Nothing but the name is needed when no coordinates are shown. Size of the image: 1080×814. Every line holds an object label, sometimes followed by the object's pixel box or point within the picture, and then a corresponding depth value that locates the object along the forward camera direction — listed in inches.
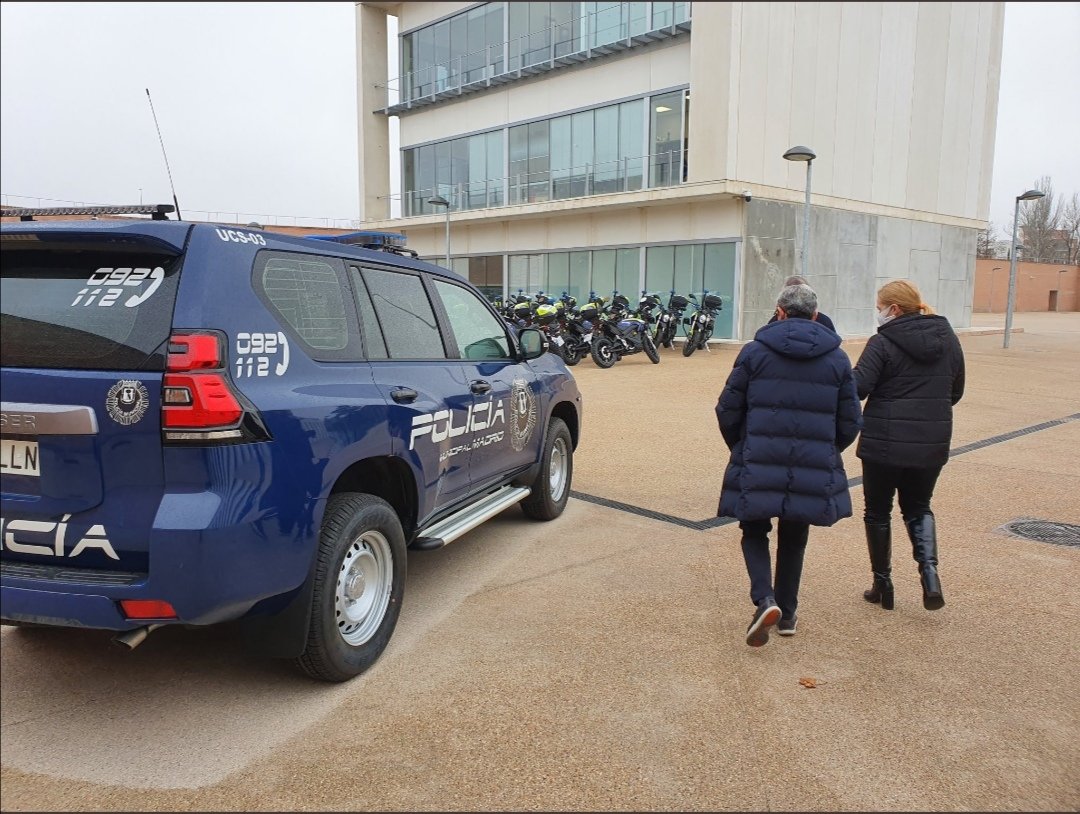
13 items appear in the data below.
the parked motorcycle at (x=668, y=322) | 748.6
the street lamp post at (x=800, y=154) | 601.3
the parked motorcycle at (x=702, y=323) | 739.4
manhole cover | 222.7
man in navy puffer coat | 144.3
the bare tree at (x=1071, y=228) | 2812.5
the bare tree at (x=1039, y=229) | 2770.7
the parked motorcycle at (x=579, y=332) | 661.6
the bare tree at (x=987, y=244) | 2584.6
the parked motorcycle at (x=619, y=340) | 642.2
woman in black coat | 166.2
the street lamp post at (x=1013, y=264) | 870.0
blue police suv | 107.4
